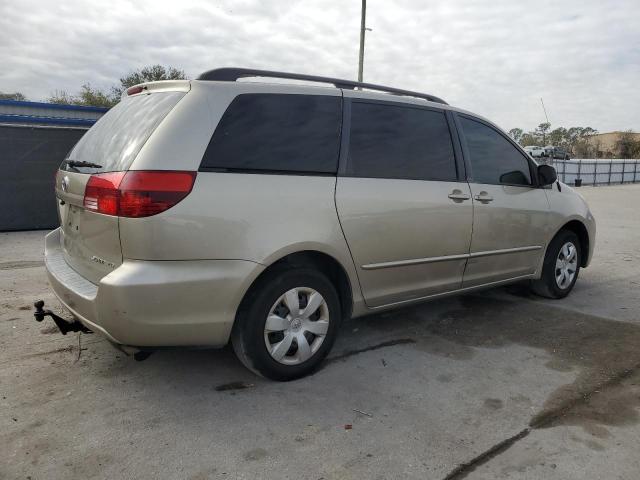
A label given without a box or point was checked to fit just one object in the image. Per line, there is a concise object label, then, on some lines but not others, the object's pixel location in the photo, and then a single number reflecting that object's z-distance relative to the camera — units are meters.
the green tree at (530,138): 70.88
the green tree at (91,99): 38.62
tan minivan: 2.68
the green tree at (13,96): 33.06
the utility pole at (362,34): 16.34
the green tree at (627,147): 61.06
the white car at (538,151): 34.34
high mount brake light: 3.41
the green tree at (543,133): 69.09
